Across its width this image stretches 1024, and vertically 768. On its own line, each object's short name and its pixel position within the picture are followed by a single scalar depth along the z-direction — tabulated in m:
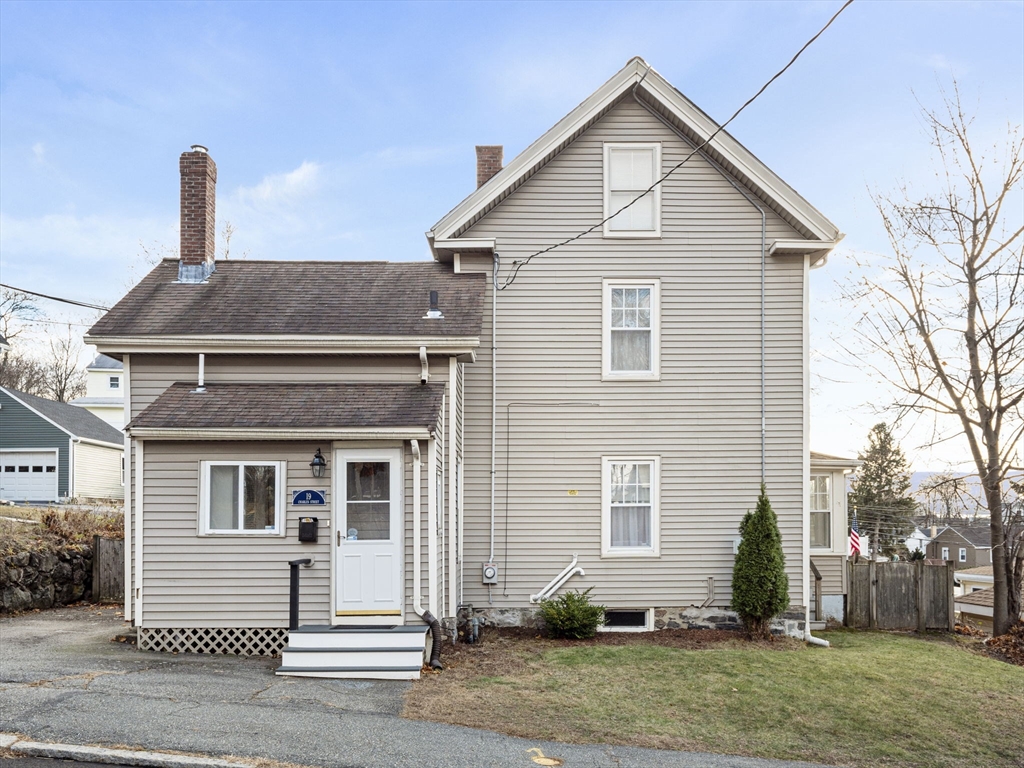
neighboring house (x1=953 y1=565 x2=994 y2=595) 38.50
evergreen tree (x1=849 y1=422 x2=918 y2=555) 48.12
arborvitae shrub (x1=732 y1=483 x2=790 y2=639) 12.38
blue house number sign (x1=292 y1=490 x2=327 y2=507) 11.00
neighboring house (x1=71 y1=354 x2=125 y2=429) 48.25
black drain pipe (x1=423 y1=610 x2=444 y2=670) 10.39
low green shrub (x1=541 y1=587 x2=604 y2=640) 12.38
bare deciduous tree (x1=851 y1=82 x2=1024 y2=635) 16.55
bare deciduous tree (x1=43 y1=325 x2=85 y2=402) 53.31
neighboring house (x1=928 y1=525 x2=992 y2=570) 59.84
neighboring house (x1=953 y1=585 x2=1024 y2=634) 29.05
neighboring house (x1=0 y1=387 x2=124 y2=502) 31.89
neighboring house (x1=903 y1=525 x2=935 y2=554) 62.22
